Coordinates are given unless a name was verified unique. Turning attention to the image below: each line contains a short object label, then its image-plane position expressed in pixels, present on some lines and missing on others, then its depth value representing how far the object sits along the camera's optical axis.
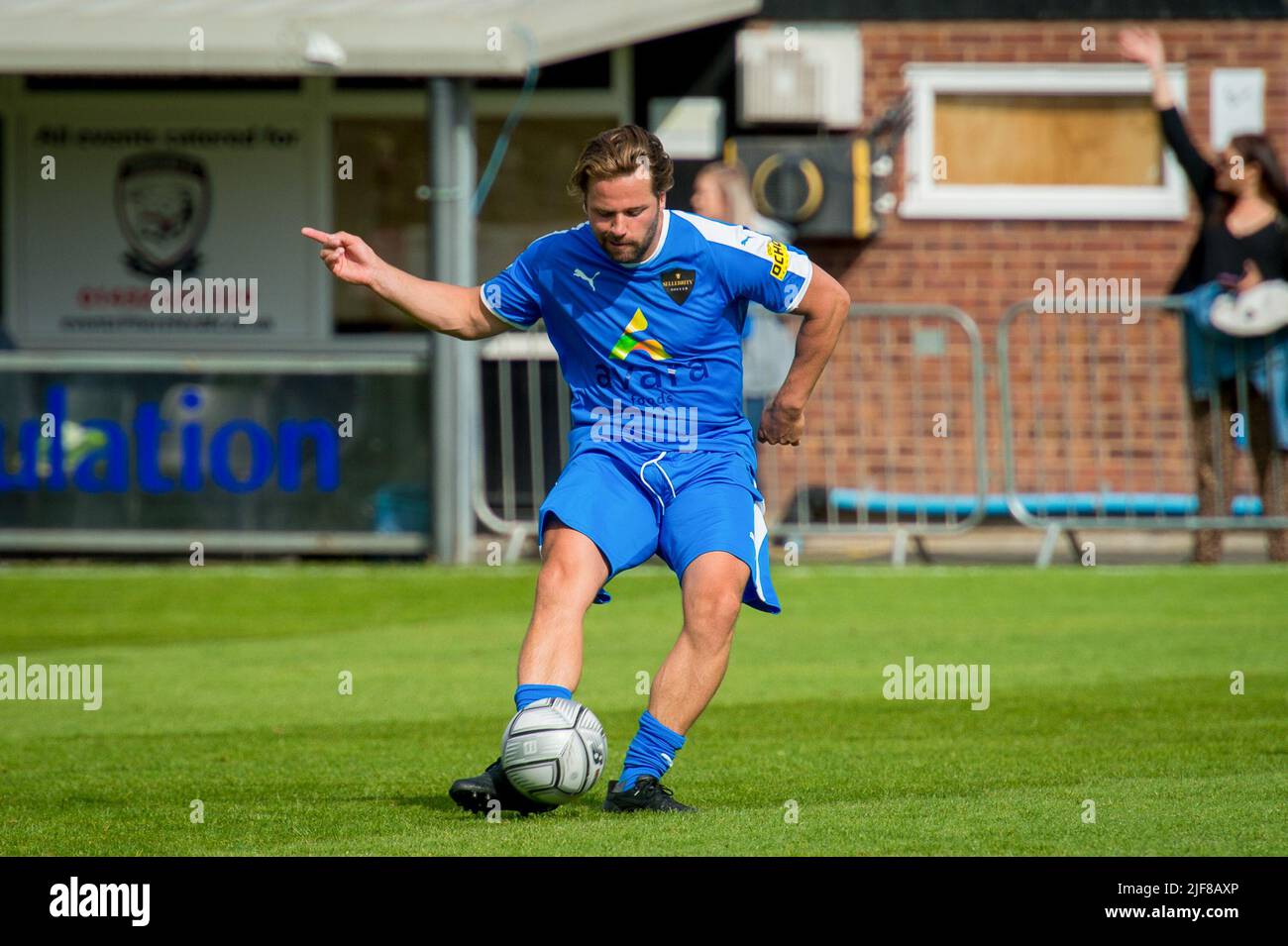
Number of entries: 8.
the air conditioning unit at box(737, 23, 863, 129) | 14.99
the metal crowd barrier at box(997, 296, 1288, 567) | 14.58
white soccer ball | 5.14
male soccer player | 5.43
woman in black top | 11.87
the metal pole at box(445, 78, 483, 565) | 12.58
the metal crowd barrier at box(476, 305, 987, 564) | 12.77
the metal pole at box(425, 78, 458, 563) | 12.56
